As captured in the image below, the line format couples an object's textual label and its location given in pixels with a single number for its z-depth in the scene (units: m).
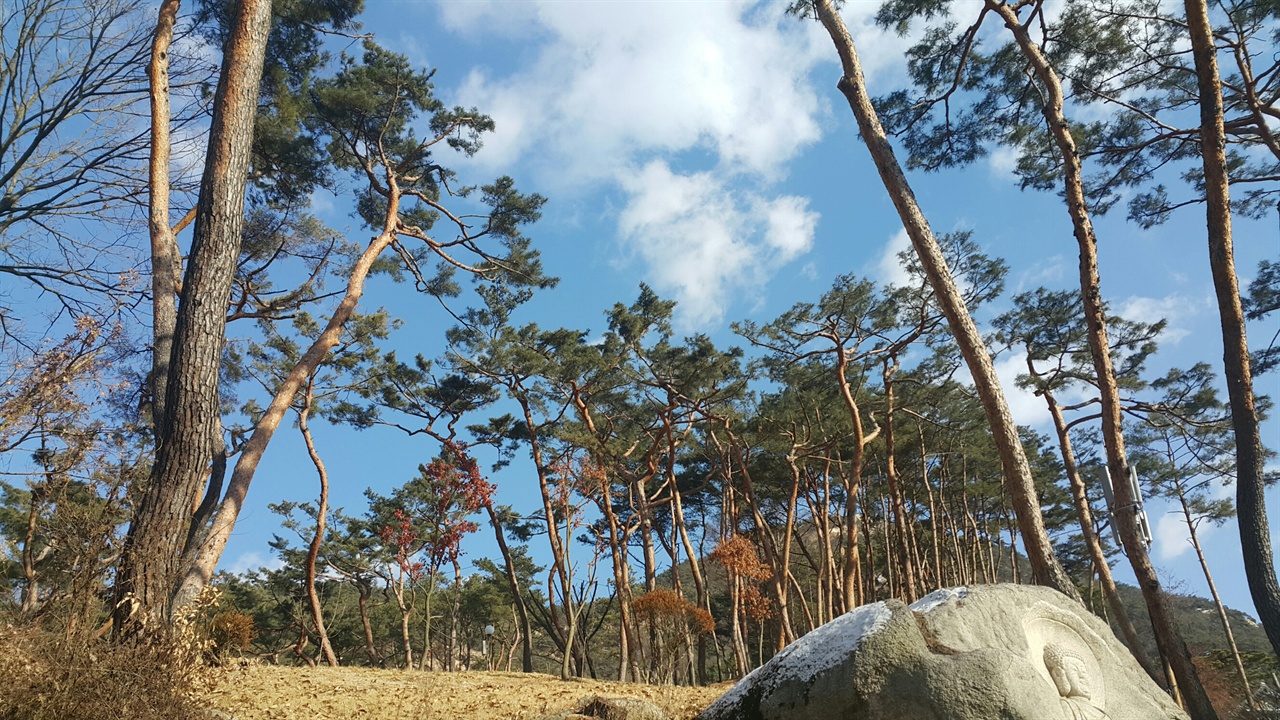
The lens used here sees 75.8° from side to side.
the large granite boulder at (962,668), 4.47
